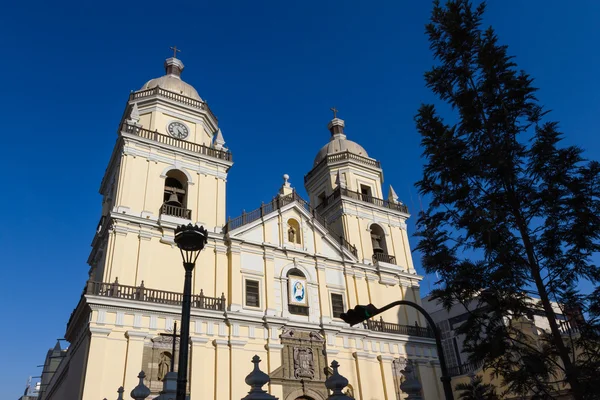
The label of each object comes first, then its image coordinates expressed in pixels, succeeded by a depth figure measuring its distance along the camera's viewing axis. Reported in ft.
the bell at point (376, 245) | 89.81
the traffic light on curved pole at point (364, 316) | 25.50
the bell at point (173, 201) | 70.08
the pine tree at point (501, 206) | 31.04
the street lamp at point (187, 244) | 24.59
